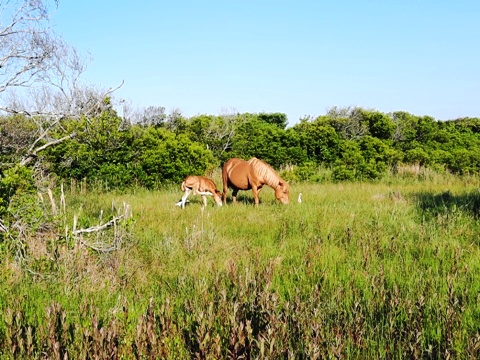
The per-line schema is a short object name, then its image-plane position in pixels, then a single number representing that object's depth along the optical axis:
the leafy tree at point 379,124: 21.85
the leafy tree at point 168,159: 15.79
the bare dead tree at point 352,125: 22.41
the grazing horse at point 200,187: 11.61
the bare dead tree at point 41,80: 5.54
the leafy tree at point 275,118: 25.58
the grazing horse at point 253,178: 11.25
